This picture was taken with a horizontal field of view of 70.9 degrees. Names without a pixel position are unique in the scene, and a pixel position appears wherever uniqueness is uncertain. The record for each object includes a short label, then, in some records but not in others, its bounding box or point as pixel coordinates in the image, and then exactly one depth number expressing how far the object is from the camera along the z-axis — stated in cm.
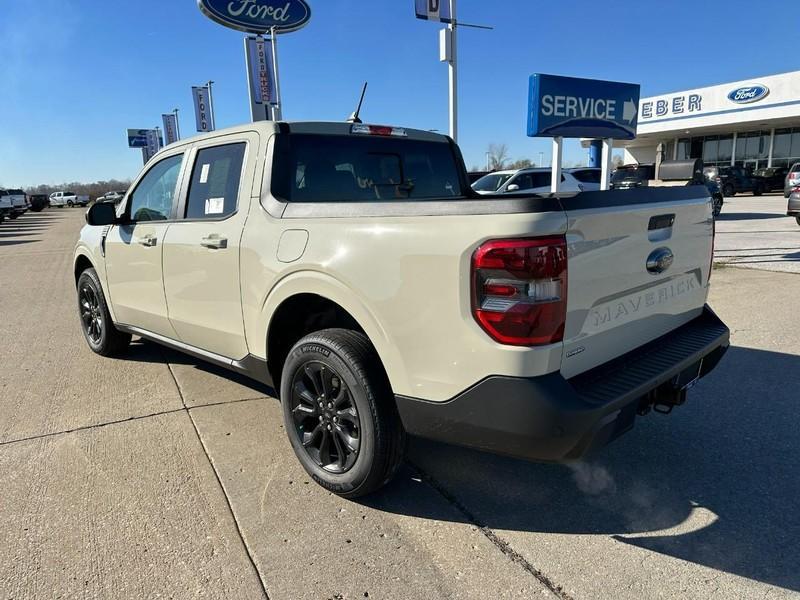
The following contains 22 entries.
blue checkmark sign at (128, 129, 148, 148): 5334
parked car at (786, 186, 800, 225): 1302
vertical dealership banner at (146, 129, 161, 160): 4669
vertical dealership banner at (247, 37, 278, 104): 1815
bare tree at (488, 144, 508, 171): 8684
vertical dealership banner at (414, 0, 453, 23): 1223
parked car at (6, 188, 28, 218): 3515
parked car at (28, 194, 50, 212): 5097
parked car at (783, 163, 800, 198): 2240
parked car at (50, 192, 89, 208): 7338
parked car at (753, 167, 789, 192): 3092
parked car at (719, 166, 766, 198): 2883
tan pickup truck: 208
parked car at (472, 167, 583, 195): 1309
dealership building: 3319
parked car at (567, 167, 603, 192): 1442
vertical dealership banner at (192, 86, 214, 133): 2731
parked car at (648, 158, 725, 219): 1066
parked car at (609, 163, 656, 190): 2044
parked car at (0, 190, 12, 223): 3011
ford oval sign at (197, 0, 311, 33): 1703
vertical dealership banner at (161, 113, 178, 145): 3688
